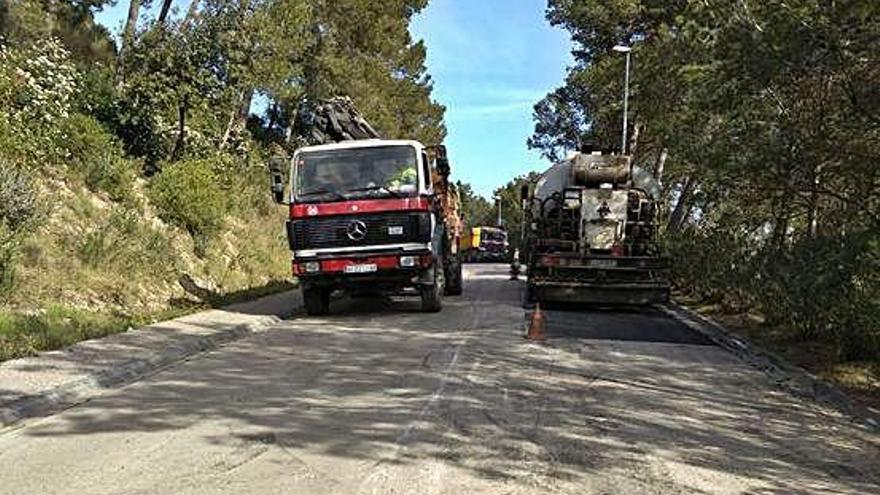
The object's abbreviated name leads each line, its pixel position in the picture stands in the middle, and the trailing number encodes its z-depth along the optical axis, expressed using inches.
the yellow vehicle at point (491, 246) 2150.1
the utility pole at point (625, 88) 1112.3
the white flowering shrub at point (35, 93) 657.0
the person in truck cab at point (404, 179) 623.6
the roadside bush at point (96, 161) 745.6
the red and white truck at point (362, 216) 615.8
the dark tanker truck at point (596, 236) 685.3
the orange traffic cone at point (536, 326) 535.3
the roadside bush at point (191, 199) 816.9
